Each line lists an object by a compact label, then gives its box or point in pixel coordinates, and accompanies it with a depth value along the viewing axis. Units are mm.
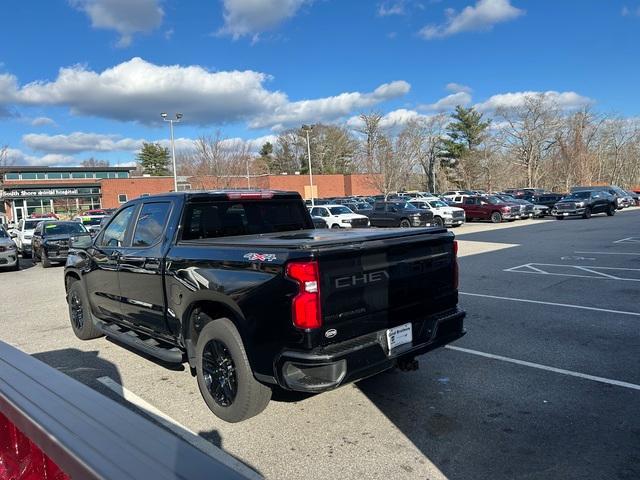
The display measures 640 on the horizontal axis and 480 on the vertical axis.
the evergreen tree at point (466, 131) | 77562
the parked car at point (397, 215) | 28109
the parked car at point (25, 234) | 21750
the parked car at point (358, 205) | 43503
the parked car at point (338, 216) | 27953
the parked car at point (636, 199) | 43569
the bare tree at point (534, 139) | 70250
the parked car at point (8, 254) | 15947
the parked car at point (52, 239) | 16984
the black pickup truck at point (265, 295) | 3504
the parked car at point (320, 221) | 24484
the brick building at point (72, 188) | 61562
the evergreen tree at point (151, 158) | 99625
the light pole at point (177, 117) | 36062
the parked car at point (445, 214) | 29288
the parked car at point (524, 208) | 32688
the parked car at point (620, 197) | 39906
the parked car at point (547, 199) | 36706
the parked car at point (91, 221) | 26656
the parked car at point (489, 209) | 31828
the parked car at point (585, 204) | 30731
